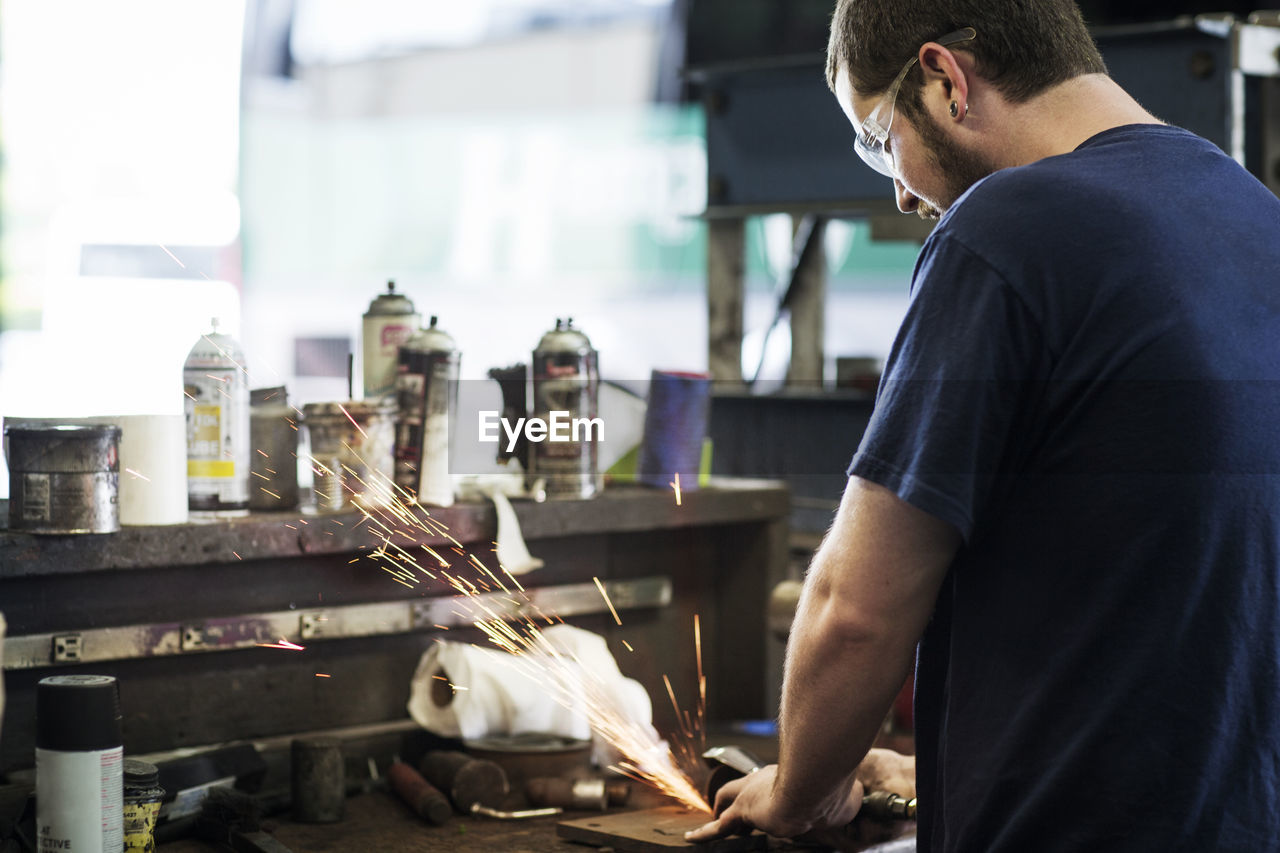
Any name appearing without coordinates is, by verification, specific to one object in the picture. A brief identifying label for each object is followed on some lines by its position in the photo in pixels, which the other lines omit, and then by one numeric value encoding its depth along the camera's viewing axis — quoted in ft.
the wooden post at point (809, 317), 13.14
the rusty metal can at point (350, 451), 7.54
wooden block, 6.03
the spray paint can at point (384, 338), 8.15
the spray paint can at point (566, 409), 8.18
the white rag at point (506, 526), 8.04
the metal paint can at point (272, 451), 7.64
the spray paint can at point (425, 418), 7.84
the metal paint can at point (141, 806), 5.82
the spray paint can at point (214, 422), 7.32
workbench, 6.77
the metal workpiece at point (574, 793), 6.98
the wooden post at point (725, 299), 13.07
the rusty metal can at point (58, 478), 6.48
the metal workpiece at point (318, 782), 6.79
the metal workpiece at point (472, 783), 6.89
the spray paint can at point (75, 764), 5.31
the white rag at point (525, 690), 7.51
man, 4.18
